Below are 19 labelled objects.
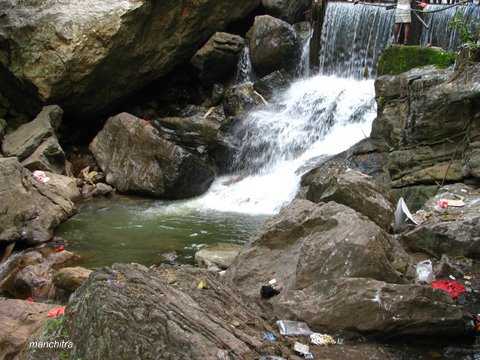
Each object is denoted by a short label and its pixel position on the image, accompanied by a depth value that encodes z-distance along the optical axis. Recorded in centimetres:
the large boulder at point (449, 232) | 532
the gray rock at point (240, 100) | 1263
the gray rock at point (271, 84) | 1315
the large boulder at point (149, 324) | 305
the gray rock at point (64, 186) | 955
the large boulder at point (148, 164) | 1038
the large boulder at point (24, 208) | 799
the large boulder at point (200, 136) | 1116
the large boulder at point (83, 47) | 1096
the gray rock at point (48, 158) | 1020
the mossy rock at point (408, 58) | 869
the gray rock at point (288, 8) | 1473
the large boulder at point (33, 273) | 641
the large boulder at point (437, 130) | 671
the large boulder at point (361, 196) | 591
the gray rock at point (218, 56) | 1338
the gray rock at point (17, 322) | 402
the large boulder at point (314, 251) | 428
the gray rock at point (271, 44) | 1351
